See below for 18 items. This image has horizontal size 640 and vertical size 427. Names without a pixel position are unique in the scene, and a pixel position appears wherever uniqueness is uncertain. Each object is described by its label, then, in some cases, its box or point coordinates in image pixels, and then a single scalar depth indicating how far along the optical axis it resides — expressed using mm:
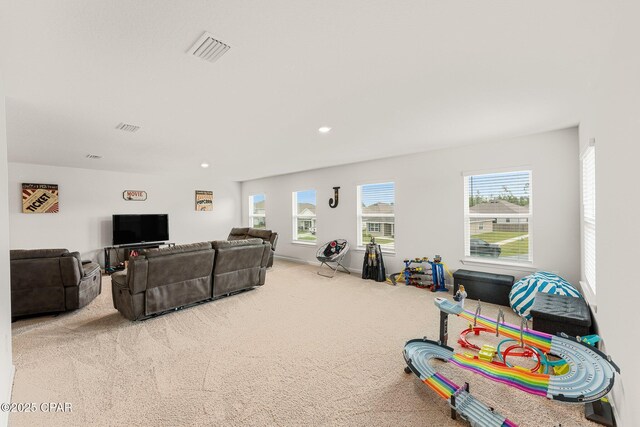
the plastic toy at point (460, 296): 2565
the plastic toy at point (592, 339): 2220
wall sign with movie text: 7029
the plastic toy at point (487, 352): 2300
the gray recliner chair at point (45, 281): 3344
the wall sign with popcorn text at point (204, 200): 8352
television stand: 6430
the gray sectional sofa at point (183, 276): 3369
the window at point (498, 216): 4176
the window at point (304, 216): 7303
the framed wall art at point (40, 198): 5746
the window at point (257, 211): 8836
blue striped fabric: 3221
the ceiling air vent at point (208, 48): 1732
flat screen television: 6652
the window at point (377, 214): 5750
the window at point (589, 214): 2783
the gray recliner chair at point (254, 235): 6850
